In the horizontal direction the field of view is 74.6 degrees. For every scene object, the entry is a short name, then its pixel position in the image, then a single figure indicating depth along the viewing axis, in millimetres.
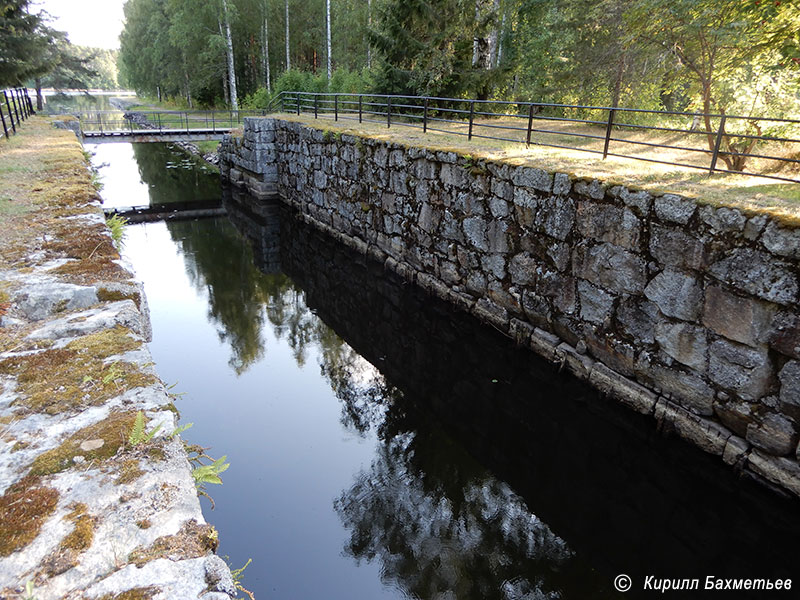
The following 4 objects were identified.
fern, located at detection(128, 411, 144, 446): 2350
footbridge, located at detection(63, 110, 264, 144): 19500
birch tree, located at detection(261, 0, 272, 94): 30406
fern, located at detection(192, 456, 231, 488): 2697
